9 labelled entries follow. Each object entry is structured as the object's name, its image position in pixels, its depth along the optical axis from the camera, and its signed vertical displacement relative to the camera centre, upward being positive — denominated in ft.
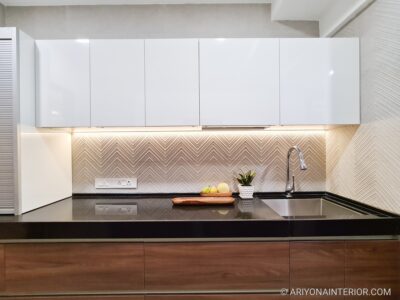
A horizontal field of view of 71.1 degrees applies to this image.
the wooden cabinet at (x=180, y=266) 4.54 -1.92
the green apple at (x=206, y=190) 6.53 -0.99
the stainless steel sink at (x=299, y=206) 6.62 -1.41
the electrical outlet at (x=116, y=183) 6.88 -0.85
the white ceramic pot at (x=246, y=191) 6.47 -1.01
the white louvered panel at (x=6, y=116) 5.02 +0.59
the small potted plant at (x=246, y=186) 6.48 -0.89
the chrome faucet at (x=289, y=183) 6.64 -0.87
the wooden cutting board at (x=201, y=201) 5.86 -1.12
